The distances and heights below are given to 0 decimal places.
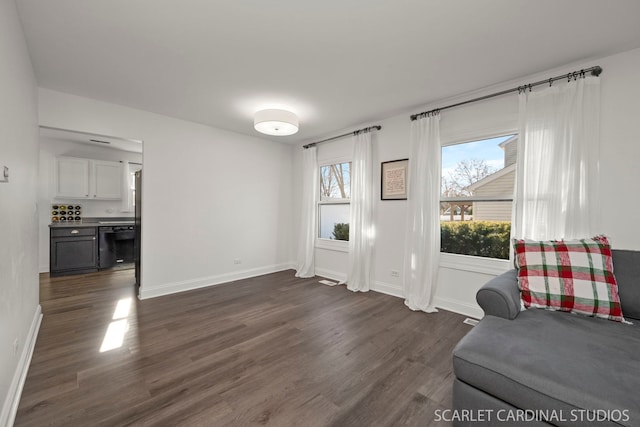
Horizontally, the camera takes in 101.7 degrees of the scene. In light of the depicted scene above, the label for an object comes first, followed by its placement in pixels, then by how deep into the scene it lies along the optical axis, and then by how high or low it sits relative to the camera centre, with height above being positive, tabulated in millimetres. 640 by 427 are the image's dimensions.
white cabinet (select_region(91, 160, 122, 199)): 5383 +580
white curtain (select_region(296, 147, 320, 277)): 4832 -80
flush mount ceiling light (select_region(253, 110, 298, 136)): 3186 +1088
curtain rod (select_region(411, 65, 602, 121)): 2270 +1264
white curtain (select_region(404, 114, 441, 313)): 3219 -63
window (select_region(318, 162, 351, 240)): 4621 +163
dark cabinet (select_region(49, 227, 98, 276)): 4631 -816
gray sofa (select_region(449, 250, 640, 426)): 1082 -729
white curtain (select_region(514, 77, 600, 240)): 2266 +474
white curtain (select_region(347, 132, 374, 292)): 3980 -100
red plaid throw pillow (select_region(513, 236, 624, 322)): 1771 -460
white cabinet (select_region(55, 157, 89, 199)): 5000 +561
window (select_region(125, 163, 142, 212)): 5781 +495
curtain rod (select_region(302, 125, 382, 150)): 3927 +1252
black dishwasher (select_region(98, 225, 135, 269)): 5121 -770
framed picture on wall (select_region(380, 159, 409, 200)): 3654 +459
